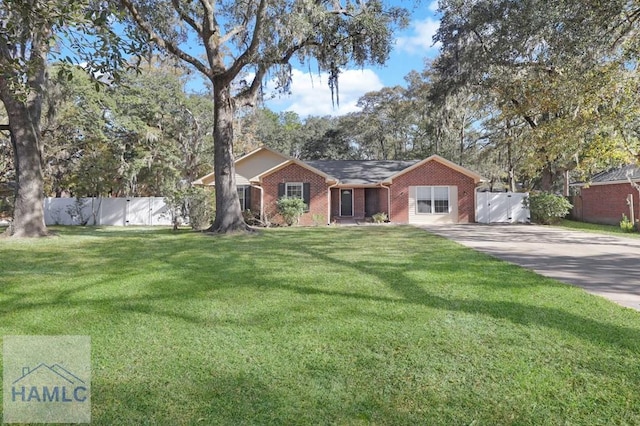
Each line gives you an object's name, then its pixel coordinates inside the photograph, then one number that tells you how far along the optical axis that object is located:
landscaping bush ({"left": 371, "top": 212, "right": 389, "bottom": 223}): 19.95
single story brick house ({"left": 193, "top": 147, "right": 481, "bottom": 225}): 19.86
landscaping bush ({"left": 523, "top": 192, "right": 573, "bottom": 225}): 18.08
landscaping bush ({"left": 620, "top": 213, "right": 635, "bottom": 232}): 15.86
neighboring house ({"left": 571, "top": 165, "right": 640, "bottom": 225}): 19.05
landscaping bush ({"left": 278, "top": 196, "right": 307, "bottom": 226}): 18.67
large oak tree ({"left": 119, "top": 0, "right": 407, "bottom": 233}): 12.24
